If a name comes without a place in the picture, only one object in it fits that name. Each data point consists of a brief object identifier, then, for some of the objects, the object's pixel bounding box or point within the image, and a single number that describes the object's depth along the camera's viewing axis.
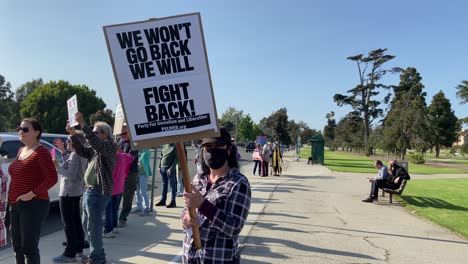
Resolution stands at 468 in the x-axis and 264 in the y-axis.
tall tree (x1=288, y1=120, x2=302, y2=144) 80.98
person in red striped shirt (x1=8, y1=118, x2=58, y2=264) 4.54
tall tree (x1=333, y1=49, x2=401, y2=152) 67.50
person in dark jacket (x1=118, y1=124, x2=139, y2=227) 7.91
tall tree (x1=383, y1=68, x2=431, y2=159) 43.12
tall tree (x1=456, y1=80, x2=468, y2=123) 46.88
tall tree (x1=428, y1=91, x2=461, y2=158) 69.56
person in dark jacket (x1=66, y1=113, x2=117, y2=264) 5.39
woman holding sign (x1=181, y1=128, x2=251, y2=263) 2.67
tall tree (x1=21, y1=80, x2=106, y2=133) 57.25
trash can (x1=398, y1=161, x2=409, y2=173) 14.67
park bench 12.55
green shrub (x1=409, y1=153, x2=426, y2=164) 38.62
